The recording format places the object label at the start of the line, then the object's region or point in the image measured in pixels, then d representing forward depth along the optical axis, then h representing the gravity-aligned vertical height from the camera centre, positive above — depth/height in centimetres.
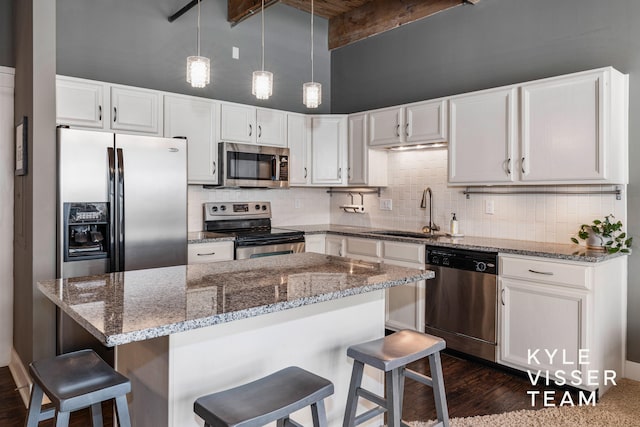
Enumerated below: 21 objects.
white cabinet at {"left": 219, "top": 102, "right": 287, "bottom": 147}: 419 +84
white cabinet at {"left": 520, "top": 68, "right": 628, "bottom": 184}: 294 +57
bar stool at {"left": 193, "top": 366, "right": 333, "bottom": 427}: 135 -62
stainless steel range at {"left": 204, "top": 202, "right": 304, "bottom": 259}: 397 -20
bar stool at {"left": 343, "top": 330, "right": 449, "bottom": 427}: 177 -67
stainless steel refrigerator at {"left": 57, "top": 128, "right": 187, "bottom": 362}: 278 +3
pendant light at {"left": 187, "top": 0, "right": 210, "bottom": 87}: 236 +74
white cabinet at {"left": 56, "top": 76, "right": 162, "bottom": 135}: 333 +82
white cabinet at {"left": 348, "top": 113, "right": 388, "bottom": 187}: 460 +54
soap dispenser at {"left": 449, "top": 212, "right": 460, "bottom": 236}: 397 -15
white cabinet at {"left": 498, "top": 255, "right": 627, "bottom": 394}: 280 -71
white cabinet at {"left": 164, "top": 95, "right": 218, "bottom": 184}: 387 +71
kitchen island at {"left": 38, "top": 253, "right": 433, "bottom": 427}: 144 -44
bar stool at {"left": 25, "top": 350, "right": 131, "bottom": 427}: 142 -58
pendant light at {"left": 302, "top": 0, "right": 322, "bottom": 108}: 278 +73
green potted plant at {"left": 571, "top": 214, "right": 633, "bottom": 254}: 303 -18
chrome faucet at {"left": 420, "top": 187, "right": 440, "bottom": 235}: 430 -4
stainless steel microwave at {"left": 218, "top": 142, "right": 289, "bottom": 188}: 414 +43
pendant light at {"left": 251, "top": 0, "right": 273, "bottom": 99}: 253 +72
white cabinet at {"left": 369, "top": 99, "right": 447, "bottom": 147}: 388 +80
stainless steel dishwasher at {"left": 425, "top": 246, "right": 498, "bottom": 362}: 326 -69
